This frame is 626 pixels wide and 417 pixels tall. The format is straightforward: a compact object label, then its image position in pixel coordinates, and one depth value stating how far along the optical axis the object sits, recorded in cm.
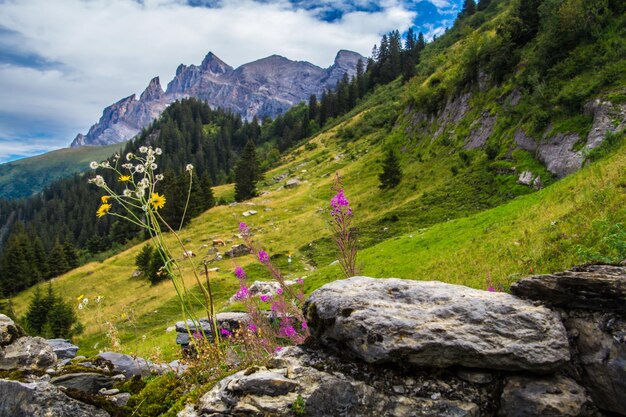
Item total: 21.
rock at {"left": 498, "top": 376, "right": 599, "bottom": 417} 450
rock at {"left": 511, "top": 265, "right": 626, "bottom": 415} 446
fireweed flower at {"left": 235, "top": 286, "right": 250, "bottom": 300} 674
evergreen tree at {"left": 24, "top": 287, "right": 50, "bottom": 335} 3353
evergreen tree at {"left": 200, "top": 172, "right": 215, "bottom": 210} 8144
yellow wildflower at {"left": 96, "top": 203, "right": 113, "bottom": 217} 444
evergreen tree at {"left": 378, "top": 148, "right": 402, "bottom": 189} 4859
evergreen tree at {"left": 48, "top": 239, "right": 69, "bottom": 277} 7994
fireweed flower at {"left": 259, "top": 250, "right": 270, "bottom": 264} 674
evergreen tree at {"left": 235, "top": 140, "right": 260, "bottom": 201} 8725
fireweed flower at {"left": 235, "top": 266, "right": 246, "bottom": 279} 703
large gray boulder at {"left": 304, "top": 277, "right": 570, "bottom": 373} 480
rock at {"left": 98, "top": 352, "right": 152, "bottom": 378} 783
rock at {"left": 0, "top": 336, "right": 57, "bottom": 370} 756
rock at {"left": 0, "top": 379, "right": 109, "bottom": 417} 486
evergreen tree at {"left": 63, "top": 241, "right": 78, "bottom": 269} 8525
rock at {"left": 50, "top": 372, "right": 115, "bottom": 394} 650
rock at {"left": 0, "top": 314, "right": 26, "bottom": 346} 803
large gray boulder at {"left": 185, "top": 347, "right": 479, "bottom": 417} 455
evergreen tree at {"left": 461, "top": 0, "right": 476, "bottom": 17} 13238
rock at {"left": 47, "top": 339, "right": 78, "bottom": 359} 1144
